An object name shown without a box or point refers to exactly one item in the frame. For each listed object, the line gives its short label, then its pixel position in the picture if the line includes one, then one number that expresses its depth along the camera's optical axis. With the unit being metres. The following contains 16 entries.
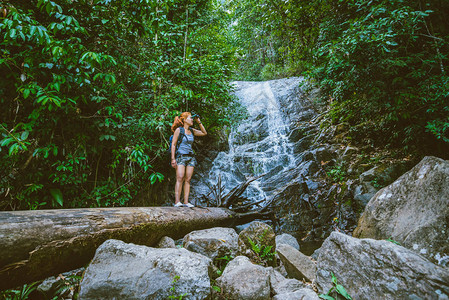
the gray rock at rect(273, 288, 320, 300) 1.70
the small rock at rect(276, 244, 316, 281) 2.28
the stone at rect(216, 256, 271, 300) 1.75
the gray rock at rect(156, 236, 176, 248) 2.98
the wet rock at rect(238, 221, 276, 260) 2.82
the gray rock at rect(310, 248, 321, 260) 3.29
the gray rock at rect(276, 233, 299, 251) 3.88
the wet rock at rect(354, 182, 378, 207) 4.61
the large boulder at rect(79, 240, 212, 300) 1.59
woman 4.29
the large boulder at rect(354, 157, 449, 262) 2.19
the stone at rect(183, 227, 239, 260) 2.62
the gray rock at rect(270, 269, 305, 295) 1.91
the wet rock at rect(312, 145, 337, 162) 6.71
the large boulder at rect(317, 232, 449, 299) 1.41
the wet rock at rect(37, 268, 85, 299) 2.21
